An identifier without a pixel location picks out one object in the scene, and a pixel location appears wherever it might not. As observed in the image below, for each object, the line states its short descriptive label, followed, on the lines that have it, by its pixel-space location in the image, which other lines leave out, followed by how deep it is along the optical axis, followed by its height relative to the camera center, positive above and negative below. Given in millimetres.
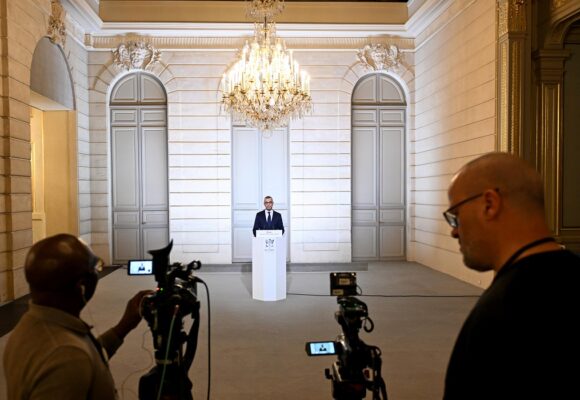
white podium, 6973 -1112
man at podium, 8281 -496
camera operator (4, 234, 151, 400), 1265 -400
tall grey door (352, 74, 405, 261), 10781 +359
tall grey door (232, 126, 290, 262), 10570 +248
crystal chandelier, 7062 +1594
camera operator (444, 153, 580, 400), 1034 -257
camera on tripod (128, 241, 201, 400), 1858 -510
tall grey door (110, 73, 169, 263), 10570 +538
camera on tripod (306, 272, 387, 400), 2047 -721
